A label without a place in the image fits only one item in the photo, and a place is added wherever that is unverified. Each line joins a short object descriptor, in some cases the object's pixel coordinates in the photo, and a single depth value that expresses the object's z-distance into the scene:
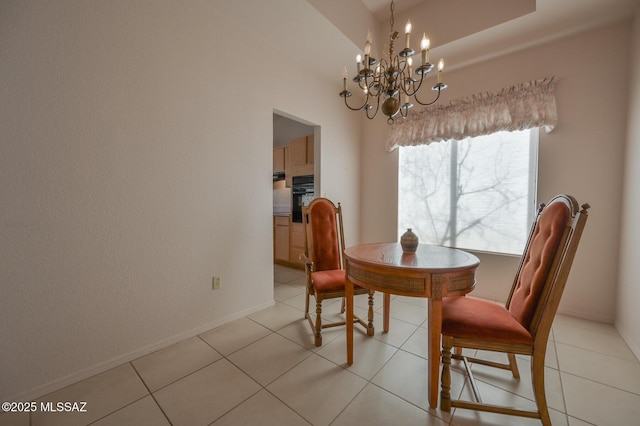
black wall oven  3.82
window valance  2.39
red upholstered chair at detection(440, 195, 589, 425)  1.11
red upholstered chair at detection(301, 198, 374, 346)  2.03
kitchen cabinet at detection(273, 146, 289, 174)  4.15
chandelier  1.39
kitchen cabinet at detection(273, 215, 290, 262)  4.08
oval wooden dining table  1.27
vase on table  1.70
